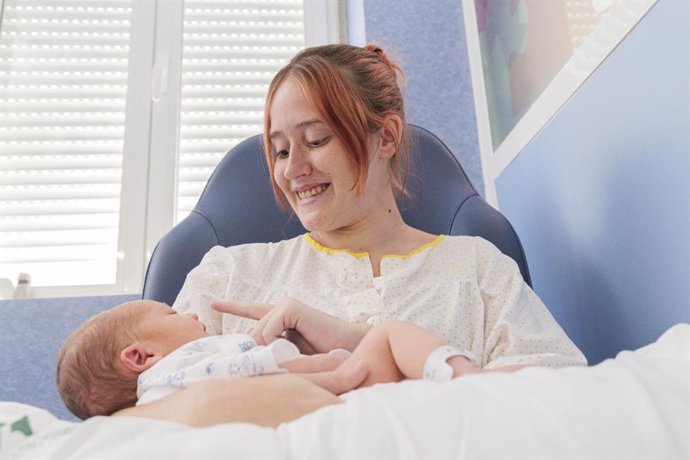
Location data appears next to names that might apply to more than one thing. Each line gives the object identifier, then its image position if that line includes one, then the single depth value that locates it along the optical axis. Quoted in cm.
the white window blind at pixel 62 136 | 213
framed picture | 125
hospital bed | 45
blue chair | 132
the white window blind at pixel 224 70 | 229
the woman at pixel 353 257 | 105
